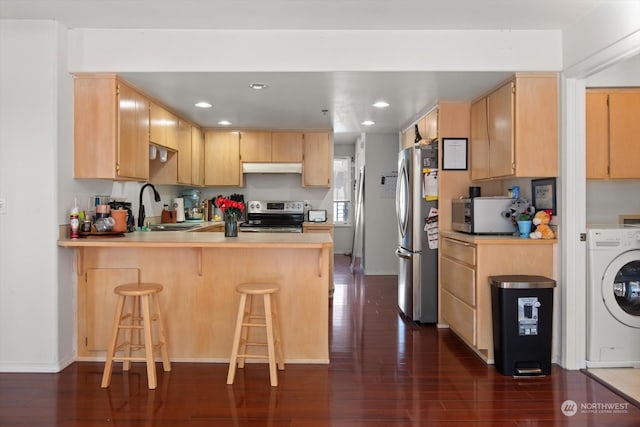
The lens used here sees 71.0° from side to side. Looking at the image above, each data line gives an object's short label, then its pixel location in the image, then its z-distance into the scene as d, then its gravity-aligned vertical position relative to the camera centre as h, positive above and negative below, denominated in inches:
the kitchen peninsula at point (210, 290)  129.1 -23.0
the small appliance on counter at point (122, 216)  139.2 -1.7
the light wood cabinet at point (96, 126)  130.6 +24.7
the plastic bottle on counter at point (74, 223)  125.1 -3.5
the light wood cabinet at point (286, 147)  232.4 +32.7
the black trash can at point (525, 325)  117.9 -30.4
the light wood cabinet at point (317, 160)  232.5 +26.0
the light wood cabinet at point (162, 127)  162.0 +32.4
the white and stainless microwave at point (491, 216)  138.9 -2.0
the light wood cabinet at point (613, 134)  134.9 +22.6
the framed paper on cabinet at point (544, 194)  129.1 +4.6
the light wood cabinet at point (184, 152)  198.5 +26.5
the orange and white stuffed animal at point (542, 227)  127.6 -5.0
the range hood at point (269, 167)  234.4 +22.5
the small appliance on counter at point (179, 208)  210.2 +1.1
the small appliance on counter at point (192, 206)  227.1 +2.2
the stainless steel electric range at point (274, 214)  237.1 -2.1
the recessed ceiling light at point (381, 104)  169.5 +40.8
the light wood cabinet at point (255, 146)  232.8 +33.3
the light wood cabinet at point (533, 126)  128.2 +24.1
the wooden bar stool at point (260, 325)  111.9 -30.5
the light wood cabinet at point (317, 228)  220.1 -8.9
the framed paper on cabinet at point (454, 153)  165.9 +20.8
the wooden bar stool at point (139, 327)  111.0 -31.0
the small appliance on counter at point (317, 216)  239.3 -3.2
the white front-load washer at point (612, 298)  122.6 -24.6
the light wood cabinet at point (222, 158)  233.1 +27.2
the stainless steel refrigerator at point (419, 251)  169.5 -15.6
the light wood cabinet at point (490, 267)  128.3 -16.5
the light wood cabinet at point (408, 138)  212.5 +35.8
